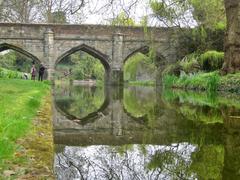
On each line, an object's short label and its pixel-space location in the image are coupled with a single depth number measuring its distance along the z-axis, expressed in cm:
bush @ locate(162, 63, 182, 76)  2892
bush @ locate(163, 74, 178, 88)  2751
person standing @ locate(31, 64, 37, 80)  2801
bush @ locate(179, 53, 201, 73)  2502
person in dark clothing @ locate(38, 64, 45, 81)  2978
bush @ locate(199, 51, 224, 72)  2269
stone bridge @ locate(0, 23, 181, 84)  3234
